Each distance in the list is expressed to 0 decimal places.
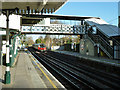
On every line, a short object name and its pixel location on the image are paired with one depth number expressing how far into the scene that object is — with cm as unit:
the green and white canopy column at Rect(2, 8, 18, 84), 977
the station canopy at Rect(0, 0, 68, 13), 860
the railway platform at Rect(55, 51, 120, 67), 1922
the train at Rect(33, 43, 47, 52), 5803
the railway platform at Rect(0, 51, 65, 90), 949
